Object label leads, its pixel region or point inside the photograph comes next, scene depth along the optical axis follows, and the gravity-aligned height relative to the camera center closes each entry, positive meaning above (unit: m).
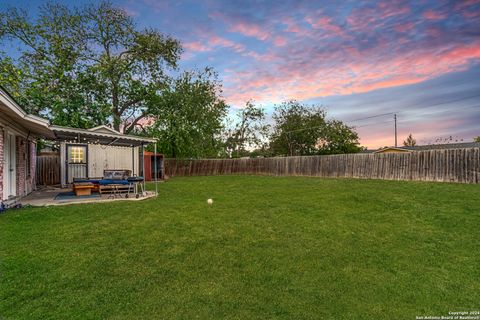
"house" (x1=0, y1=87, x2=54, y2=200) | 6.33 +0.55
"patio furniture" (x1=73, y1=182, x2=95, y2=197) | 9.14 -0.99
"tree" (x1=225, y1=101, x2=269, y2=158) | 35.31 +4.05
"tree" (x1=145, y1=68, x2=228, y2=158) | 18.55 +3.49
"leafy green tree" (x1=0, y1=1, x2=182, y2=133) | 14.73 +6.25
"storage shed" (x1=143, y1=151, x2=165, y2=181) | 18.98 -0.51
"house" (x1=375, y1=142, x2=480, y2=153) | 22.50 +1.21
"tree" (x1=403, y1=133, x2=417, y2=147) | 50.56 +3.68
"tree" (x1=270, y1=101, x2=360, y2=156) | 31.97 +3.48
